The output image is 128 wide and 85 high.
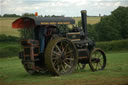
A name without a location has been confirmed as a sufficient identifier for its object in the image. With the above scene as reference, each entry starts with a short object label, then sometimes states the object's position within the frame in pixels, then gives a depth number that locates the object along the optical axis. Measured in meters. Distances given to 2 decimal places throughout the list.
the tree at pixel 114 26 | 61.88
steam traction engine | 12.79
